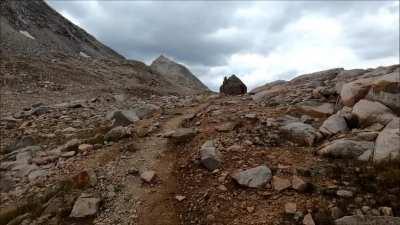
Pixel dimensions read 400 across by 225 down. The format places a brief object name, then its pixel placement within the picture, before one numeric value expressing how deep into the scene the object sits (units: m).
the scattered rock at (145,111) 19.72
